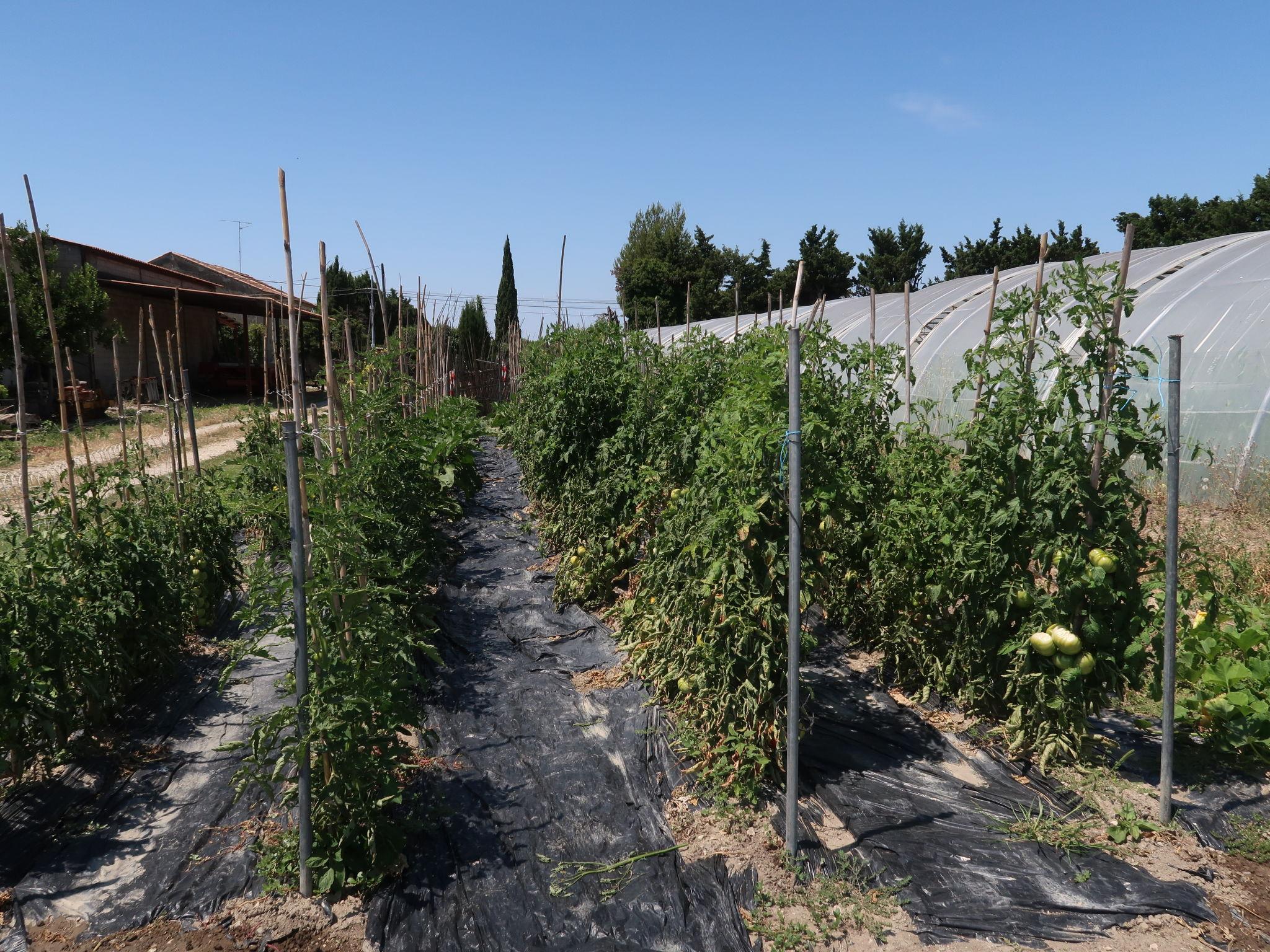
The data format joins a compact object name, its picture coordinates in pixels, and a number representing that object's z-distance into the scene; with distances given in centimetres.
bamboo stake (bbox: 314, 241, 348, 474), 295
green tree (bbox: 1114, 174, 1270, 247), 2198
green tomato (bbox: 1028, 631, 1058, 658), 344
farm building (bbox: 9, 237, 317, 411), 1755
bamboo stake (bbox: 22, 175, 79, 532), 365
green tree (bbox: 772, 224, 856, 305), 2972
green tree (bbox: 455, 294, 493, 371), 2328
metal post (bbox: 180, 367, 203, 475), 526
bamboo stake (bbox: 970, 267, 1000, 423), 373
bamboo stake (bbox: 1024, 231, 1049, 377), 354
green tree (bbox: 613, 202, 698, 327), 3095
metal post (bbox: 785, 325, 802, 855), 297
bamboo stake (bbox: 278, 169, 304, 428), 275
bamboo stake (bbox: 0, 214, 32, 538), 365
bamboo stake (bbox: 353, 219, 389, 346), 652
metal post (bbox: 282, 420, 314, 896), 268
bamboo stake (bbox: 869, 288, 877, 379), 451
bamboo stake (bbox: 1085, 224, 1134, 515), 332
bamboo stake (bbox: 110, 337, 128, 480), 462
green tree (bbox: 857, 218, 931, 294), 2952
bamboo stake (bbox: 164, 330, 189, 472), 539
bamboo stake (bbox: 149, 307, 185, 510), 506
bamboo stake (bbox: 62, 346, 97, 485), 411
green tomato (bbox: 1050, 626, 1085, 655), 340
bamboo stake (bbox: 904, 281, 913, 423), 483
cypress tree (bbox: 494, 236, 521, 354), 2479
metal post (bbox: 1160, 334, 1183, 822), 321
